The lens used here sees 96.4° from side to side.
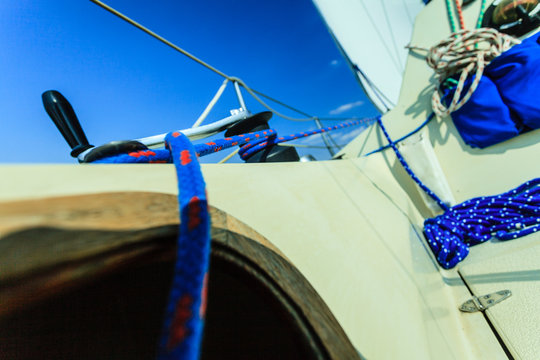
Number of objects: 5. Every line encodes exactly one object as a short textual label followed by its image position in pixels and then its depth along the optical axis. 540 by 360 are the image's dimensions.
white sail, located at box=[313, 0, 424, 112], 3.72
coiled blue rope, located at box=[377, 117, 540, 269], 0.71
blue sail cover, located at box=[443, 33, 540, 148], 0.87
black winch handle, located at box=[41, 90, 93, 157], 0.41
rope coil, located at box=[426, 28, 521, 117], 0.98
